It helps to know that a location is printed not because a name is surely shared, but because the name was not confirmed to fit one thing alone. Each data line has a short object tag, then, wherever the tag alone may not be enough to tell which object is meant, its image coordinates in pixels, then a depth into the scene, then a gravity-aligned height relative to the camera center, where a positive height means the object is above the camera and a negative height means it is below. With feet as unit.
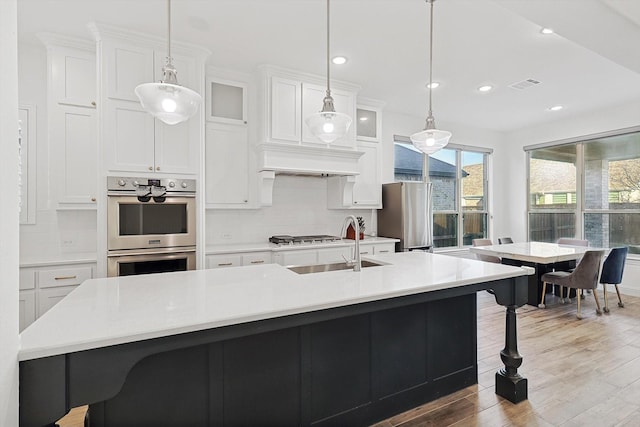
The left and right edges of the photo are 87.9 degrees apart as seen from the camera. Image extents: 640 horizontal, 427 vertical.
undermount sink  7.82 -1.33
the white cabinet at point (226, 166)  12.03 +1.74
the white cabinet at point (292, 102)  12.13 +4.22
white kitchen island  3.70 -2.04
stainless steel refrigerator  14.92 -0.12
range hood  12.26 +1.99
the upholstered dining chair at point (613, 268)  13.37 -2.30
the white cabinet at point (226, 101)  12.00 +4.14
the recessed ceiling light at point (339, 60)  11.06 +5.18
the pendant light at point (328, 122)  7.34 +2.02
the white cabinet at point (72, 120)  9.80 +2.82
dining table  12.70 -1.72
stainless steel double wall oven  9.48 -0.36
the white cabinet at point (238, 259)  11.03 -1.59
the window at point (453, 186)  18.16 +1.59
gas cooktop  12.66 -1.04
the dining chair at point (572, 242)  16.48 -1.53
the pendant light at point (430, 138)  8.51 +1.93
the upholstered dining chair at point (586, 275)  12.55 -2.43
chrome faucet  7.01 -0.94
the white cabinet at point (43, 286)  8.87 -1.97
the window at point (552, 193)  18.54 +1.09
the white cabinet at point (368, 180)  14.99 +1.48
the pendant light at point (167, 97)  5.56 +1.99
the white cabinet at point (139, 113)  9.53 +2.98
